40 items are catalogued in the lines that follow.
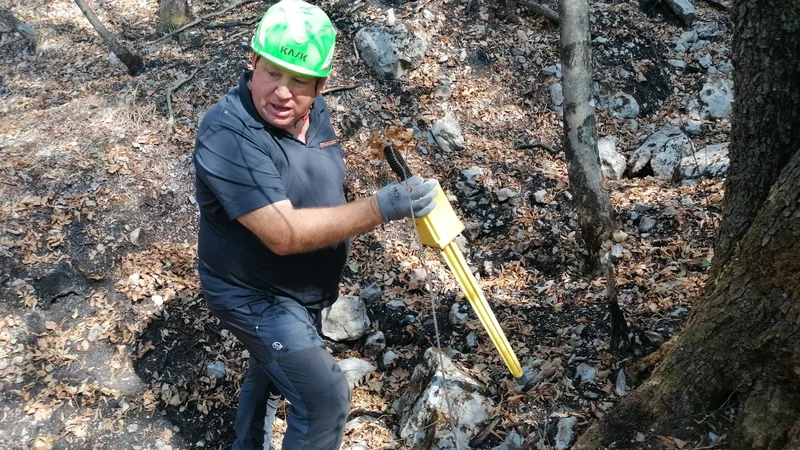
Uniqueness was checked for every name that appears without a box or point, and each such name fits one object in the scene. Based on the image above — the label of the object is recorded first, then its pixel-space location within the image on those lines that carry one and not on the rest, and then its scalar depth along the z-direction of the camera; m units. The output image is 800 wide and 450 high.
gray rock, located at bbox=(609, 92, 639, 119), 6.42
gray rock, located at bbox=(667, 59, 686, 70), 6.84
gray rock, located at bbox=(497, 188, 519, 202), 5.35
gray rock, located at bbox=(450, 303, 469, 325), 4.07
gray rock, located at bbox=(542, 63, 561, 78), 6.77
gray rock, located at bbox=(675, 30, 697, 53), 7.14
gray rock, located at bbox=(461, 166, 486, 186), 5.55
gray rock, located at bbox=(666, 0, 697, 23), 7.30
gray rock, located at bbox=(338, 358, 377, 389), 3.95
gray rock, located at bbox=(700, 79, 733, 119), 6.12
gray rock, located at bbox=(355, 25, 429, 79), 6.53
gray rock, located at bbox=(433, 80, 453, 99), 6.44
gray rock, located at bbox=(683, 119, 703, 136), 5.89
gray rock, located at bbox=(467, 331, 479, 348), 3.83
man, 2.34
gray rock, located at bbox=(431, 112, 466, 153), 5.96
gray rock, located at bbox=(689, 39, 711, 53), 7.05
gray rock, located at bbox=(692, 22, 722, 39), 7.17
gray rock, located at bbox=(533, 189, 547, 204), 5.25
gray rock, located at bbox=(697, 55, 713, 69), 6.80
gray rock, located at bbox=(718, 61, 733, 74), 6.65
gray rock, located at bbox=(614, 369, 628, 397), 2.92
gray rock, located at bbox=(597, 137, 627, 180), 5.49
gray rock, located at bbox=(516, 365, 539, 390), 3.26
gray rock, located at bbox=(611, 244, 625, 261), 4.09
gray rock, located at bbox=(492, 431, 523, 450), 2.92
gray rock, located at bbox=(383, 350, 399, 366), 4.09
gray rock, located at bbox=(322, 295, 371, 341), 4.27
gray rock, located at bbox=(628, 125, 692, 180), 5.31
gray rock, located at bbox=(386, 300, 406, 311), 4.44
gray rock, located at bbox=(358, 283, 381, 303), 4.57
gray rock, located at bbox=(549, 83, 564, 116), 6.48
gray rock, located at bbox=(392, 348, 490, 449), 3.17
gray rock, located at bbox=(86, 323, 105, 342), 4.19
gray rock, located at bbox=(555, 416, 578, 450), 2.81
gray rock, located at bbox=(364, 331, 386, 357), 4.19
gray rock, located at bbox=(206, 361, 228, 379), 4.06
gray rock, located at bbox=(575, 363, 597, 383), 3.08
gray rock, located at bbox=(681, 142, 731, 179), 4.88
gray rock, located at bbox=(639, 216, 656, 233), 4.34
